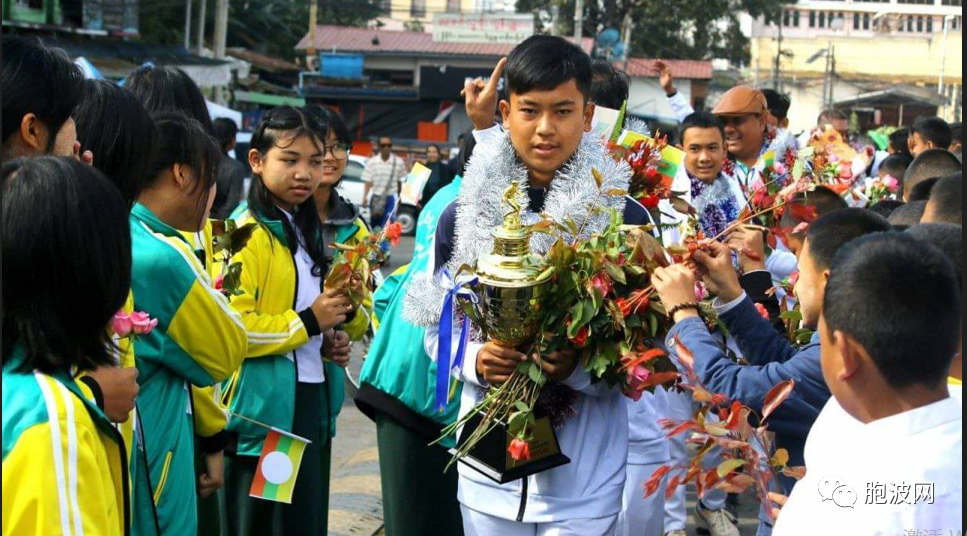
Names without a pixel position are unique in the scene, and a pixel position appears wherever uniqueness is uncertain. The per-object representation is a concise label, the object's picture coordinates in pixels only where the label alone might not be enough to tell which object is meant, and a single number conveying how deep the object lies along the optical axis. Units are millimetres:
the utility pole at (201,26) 28375
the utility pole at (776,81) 57469
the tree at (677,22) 43750
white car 22641
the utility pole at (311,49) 38372
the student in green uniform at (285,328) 4270
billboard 40469
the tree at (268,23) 39188
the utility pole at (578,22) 33188
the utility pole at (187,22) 27625
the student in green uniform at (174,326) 3260
